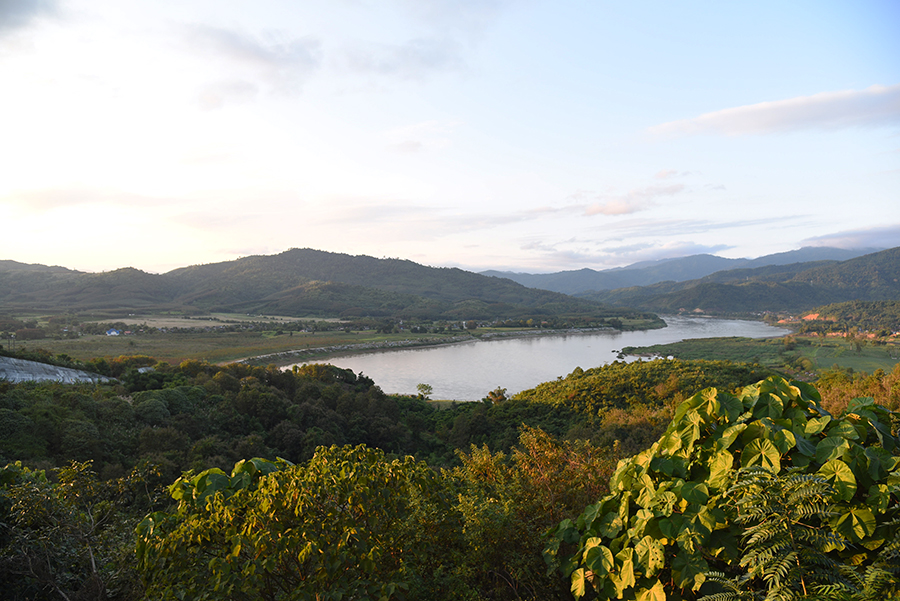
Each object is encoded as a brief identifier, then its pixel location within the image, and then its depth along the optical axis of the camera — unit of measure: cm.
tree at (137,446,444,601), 248
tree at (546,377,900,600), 216
